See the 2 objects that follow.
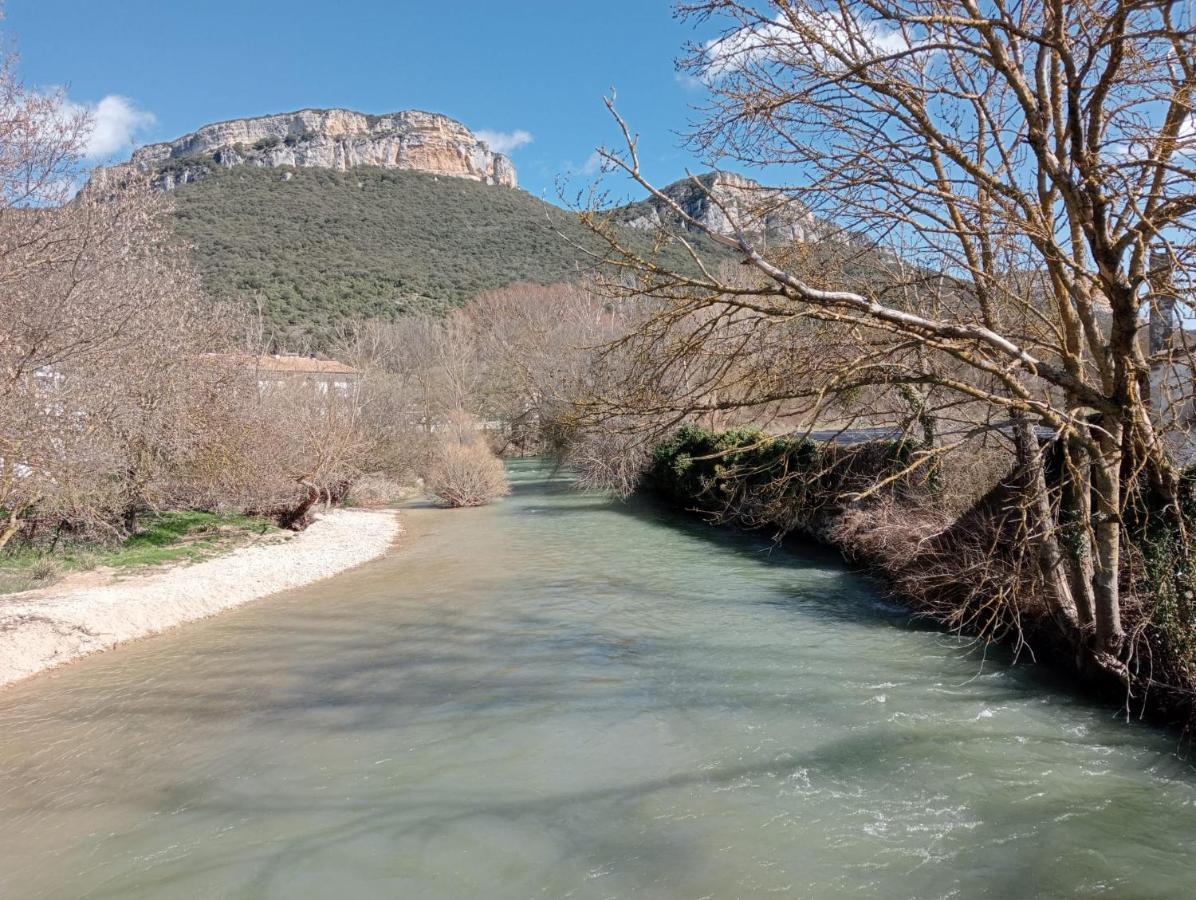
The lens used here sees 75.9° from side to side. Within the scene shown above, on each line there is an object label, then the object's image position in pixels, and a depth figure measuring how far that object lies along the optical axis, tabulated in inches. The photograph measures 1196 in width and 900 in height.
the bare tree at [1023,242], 193.5
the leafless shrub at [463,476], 1059.9
